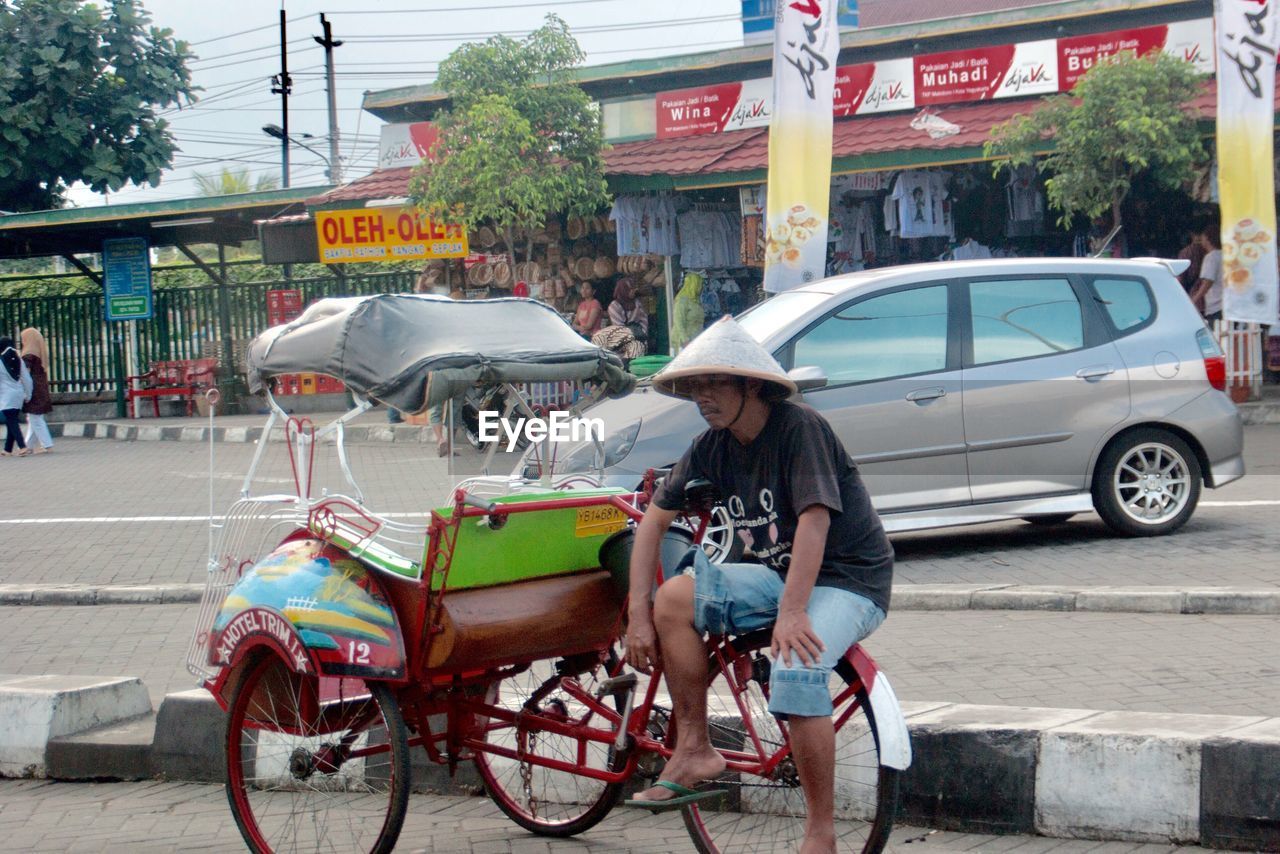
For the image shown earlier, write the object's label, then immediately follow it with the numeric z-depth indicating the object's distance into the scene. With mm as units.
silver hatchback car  8320
